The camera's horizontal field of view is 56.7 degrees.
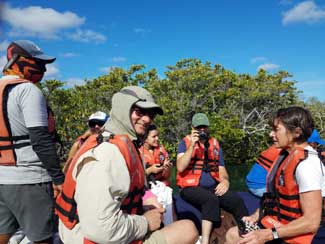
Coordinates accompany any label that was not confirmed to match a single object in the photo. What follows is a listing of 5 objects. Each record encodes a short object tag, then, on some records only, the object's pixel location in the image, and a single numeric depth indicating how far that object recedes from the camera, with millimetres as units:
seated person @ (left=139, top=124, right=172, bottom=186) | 3230
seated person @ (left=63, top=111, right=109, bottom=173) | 3205
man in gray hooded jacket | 1367
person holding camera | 3234
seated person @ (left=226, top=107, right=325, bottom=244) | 1705
